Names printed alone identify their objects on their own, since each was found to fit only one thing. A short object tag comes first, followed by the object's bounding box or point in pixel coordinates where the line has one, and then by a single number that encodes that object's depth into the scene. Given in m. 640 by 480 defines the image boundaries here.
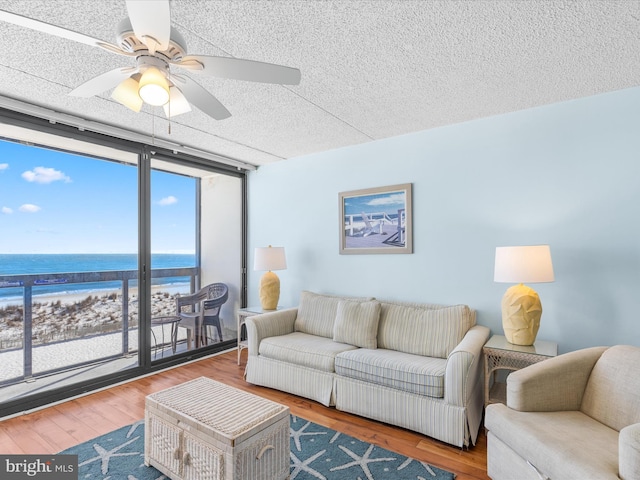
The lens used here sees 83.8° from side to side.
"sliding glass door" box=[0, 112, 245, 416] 2.87
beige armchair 1.50
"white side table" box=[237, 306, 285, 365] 3.93
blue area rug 2.04
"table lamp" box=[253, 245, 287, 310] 3.91
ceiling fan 1.24
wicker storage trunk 1.74
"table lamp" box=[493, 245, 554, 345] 2.38
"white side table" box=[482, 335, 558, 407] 2.36
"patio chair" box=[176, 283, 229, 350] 4.07
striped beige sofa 2.36
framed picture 3.45
